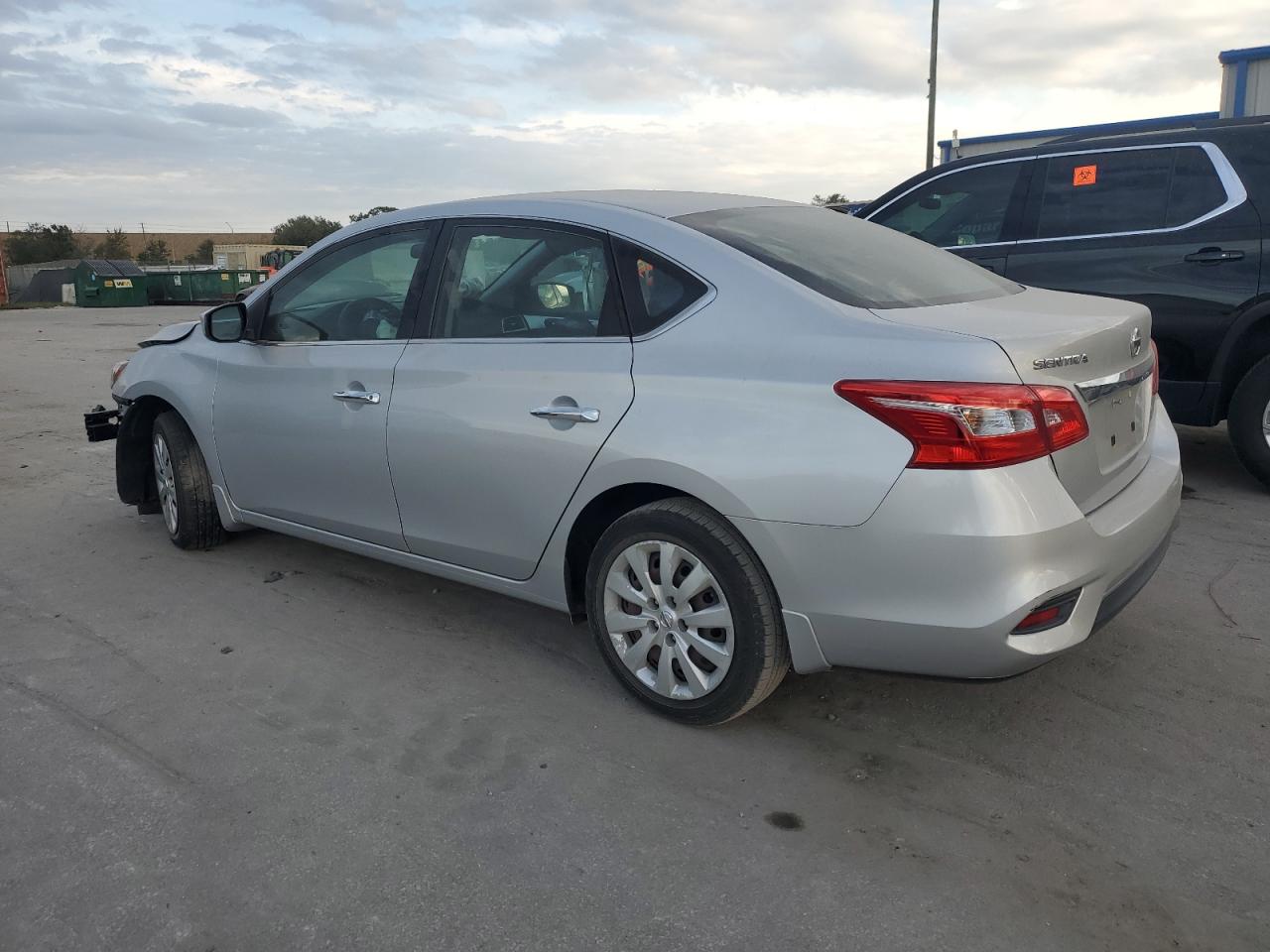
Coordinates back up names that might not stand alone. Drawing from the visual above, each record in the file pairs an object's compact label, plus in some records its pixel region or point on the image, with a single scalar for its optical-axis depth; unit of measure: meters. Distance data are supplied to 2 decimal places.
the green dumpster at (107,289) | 33.78
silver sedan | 2.62
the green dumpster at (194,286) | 34.88
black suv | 5.36
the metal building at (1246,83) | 13.88
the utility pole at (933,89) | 20.10
